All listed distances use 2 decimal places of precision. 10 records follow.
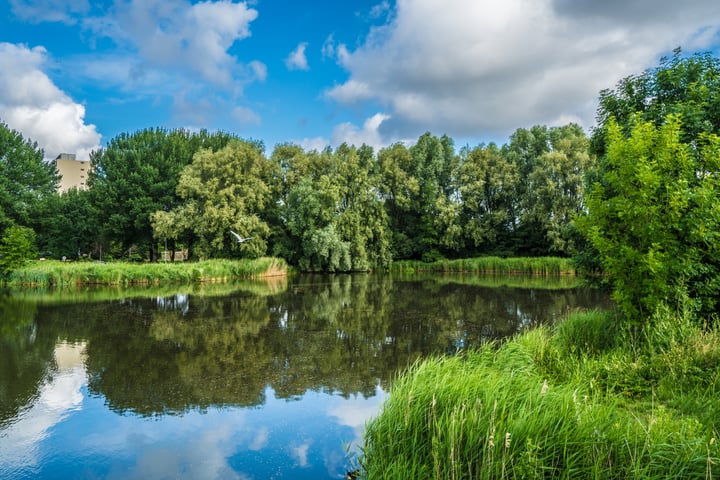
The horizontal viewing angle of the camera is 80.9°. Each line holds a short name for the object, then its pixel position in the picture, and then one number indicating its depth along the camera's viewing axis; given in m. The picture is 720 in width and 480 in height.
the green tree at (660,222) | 6.95
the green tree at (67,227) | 40.97
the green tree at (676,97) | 9.36
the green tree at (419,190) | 42.56
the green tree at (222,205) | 34.16
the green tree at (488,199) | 41.06
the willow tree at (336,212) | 36.09
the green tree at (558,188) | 36.12
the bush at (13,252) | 25.14
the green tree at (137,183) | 39.31
